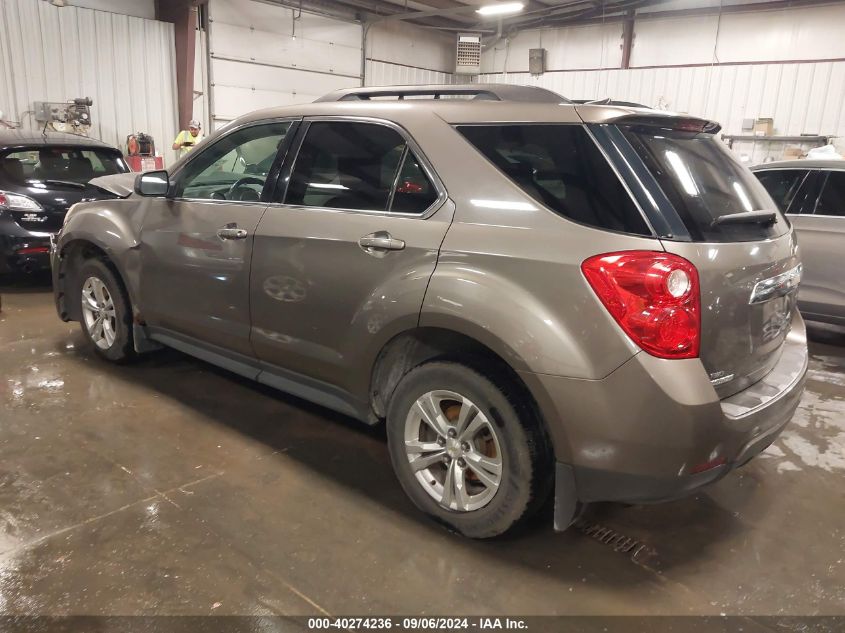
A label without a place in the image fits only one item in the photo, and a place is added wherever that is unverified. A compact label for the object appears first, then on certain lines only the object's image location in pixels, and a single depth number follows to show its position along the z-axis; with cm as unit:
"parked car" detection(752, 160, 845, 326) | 460
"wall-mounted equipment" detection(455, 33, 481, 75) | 1363
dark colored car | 574
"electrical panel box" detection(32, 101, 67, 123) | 849
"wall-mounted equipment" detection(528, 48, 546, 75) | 1285
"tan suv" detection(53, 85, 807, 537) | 185
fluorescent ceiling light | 1058
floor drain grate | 231
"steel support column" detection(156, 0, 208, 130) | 962
